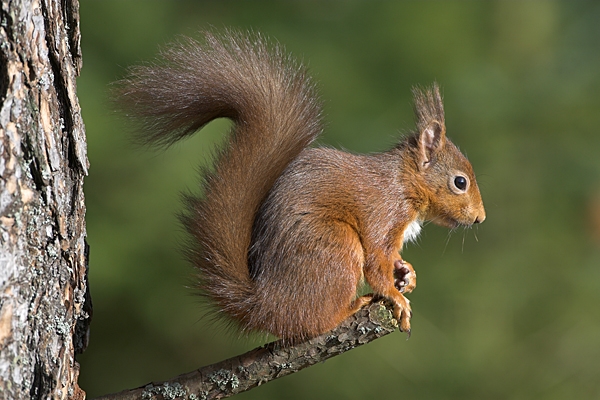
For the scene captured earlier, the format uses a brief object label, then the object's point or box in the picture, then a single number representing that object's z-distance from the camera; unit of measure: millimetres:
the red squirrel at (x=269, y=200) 4980
